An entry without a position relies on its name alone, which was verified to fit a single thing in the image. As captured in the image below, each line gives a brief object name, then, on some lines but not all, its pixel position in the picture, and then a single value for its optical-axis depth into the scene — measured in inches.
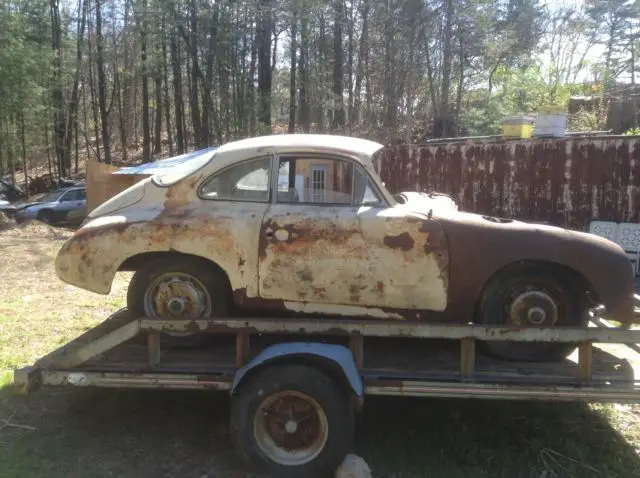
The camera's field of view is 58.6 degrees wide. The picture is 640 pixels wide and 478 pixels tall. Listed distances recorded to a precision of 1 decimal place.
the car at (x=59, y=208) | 768.9
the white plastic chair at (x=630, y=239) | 396.2
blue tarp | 564.5
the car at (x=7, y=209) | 730.7
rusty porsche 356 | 154.0
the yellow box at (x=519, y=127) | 446.6
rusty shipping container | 408.2
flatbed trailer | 136.0
